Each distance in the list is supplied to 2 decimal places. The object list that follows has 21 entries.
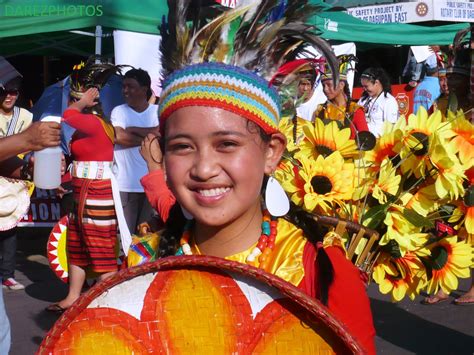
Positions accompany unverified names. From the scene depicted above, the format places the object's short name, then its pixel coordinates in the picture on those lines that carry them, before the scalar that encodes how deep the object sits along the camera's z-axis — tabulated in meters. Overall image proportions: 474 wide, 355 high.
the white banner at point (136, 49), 7.46
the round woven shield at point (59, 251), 6.41
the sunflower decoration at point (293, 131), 2.59
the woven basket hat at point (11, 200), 4.15
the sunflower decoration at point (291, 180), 2.60
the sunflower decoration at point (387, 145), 2.72
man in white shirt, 6.54
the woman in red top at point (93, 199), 5.91
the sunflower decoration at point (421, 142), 2.63
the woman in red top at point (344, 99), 5.72
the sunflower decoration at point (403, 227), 2.55
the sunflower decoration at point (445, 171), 2.61
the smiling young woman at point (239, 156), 1.93
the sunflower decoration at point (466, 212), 2.85
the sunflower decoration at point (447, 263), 2.76
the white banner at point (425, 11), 14.07
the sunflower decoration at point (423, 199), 2.67
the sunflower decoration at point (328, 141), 2.65
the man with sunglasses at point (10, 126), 6.62
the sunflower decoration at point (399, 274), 2.67
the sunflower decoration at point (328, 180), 2.54
